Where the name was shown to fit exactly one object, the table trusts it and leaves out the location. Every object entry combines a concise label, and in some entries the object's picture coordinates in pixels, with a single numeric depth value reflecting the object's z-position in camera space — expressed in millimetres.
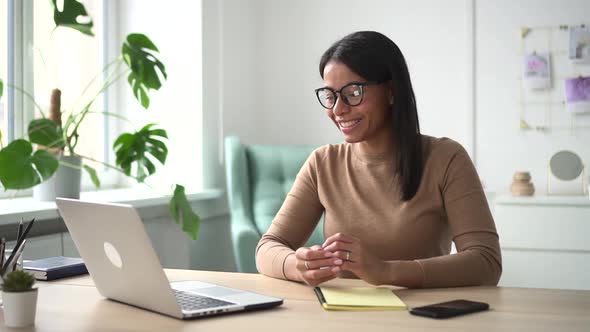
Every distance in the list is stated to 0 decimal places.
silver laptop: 1314
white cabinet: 3240
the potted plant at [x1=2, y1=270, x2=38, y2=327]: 1299
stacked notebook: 1807
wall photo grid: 3617
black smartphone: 1372
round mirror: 3584
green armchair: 3398
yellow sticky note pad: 1440
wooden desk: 1301
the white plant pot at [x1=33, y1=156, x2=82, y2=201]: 2383
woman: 1938
